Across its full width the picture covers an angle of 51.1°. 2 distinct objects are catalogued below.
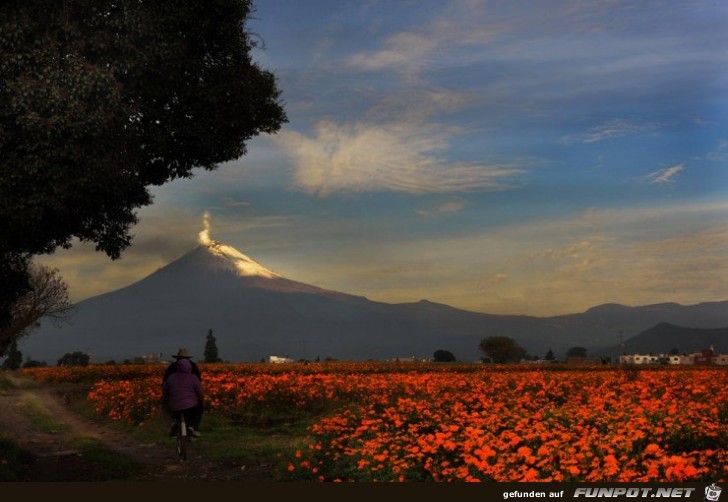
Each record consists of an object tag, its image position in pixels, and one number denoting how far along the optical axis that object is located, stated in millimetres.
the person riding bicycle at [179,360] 17094
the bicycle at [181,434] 16516
